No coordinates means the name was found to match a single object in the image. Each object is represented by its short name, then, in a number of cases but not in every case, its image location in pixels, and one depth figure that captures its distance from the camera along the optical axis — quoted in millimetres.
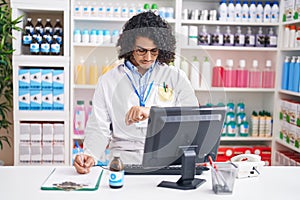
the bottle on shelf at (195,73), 3504
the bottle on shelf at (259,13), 3521
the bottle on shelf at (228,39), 3529
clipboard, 1576
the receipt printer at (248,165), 1788
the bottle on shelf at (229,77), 3596
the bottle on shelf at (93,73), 3455
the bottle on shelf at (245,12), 3500
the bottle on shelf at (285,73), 3411
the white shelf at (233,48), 3514
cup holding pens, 1570
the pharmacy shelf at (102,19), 3334
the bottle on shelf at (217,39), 3518
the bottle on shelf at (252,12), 3510
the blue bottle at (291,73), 3307
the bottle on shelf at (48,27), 3267
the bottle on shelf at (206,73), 3559
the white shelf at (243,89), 3578
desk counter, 1507
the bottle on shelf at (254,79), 3627
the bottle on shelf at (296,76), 3211
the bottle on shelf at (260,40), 3555
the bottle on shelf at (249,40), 3551
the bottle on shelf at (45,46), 3252
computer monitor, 1537
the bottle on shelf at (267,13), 3516
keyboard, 1780
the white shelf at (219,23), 3471
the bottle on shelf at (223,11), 3492
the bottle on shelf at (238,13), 3507
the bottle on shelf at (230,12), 3503
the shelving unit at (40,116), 3232
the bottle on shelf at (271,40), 3549
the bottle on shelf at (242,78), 3610
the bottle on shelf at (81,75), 3459
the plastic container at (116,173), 1568
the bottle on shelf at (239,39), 3537
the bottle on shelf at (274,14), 3518
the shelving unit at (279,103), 3496
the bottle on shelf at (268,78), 3625
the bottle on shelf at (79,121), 3439
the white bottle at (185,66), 3512
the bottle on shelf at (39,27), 3263
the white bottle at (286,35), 3385
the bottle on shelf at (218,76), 3566
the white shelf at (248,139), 3619
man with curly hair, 1972
